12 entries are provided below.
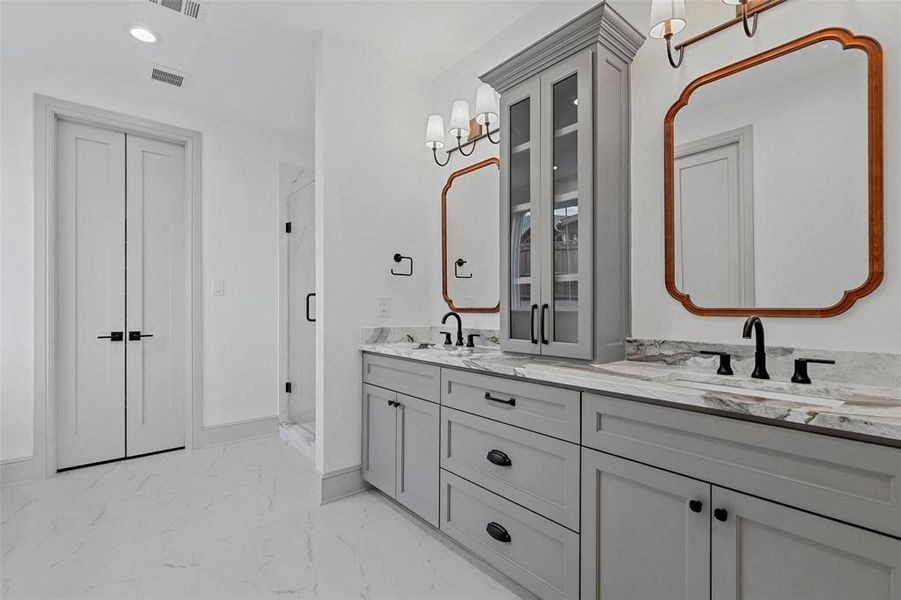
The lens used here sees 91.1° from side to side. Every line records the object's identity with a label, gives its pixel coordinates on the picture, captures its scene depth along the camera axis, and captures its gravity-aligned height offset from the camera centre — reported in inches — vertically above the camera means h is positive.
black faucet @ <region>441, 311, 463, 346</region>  100.3 -6.3
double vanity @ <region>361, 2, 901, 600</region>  40.1 -9.8
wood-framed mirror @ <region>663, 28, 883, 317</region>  52.6 +15.6
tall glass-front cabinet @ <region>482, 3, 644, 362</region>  69.1 +17.9
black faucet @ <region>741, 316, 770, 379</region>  54.1 -6.4
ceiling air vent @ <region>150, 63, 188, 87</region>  114.1 +59.3
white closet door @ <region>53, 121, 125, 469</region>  117.6 +1.4
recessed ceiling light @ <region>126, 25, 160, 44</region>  97.5 +59.5
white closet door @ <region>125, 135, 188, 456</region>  128.5 +0.9
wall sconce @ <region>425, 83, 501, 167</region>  91.4 +39.4
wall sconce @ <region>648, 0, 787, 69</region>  59.7 +39.2
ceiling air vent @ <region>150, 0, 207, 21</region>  88.9 +59.8
